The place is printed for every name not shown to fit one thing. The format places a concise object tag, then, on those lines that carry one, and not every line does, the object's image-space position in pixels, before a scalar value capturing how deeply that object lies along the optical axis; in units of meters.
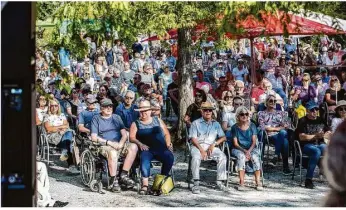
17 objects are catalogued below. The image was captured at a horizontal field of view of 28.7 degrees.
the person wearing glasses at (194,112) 9.40
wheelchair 8.31
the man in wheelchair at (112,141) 8.30
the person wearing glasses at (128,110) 8.93
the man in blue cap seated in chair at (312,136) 8.33
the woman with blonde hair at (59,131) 9.46
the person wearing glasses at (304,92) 11.31
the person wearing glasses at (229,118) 9.18
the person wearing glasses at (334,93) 10.53
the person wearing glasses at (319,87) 11.08
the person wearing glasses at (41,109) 9.85
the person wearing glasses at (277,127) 9.05
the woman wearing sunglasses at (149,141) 8.21
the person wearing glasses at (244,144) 8.36
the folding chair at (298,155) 8.41
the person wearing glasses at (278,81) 11.02
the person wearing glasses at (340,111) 8.58
